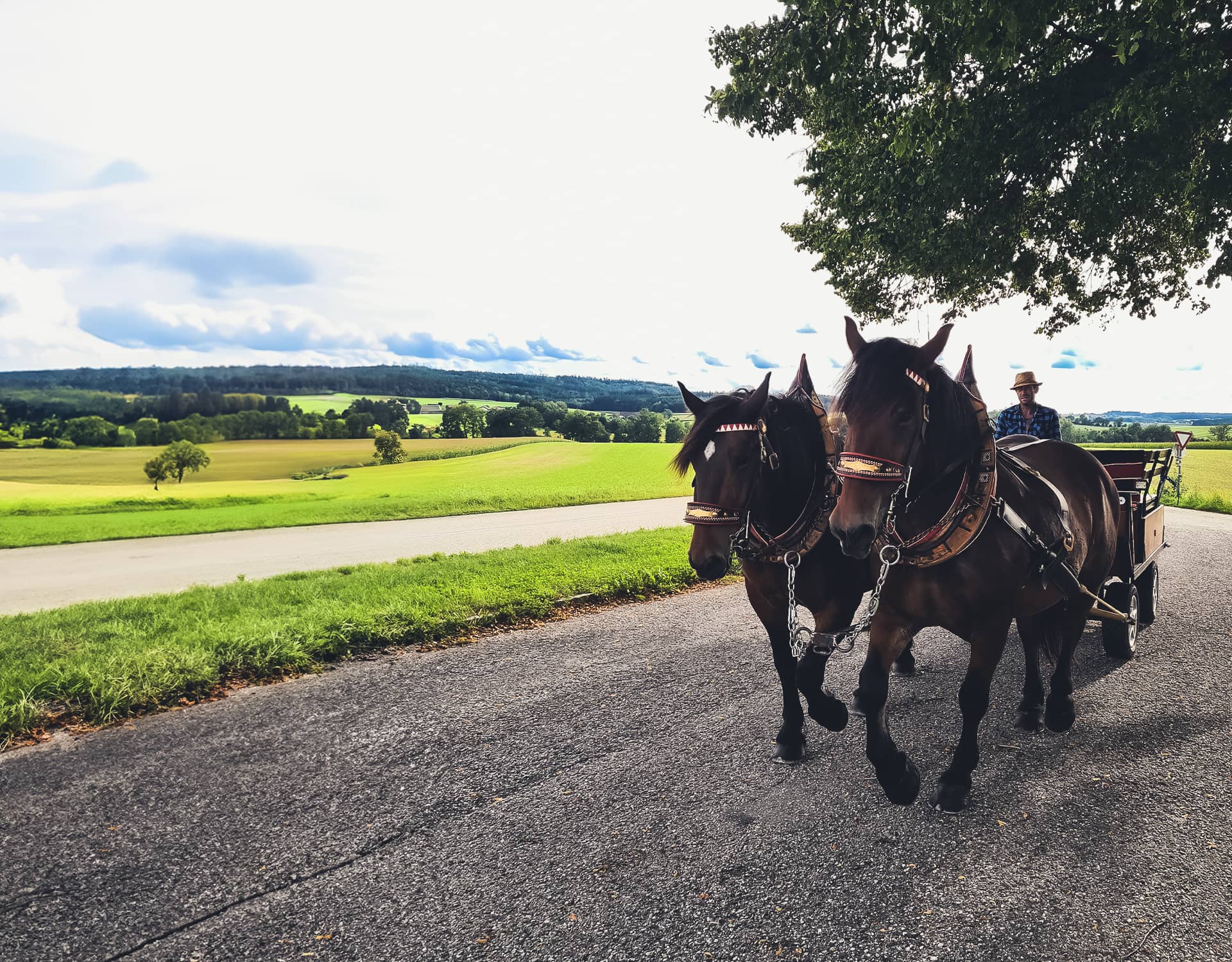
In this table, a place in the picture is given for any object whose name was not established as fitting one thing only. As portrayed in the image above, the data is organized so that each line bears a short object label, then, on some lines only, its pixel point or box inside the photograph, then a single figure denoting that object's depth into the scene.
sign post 7.21
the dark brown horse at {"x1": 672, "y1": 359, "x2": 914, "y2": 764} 3.21
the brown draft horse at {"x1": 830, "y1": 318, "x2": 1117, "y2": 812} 2.73
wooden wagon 4.98
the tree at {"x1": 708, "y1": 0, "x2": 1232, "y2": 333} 6.52
